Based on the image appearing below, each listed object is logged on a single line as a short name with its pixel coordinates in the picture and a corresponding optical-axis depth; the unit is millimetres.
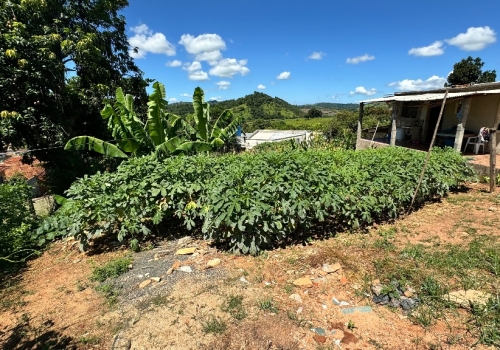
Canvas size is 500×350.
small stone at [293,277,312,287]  3223
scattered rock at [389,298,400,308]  2848
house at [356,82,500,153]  9719
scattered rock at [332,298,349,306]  2924
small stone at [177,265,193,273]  3520
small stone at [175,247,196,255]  3989
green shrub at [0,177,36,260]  4219
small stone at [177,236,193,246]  4344
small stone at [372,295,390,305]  2908
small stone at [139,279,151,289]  3235
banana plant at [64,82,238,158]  6910
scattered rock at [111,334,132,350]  2330
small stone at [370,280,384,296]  3016
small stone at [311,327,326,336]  2512
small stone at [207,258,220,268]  3579
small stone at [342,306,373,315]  2797
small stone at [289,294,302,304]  2963
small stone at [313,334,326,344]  2410
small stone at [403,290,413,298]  2974
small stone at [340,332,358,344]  2414
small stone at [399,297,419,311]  2801
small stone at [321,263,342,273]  3459
